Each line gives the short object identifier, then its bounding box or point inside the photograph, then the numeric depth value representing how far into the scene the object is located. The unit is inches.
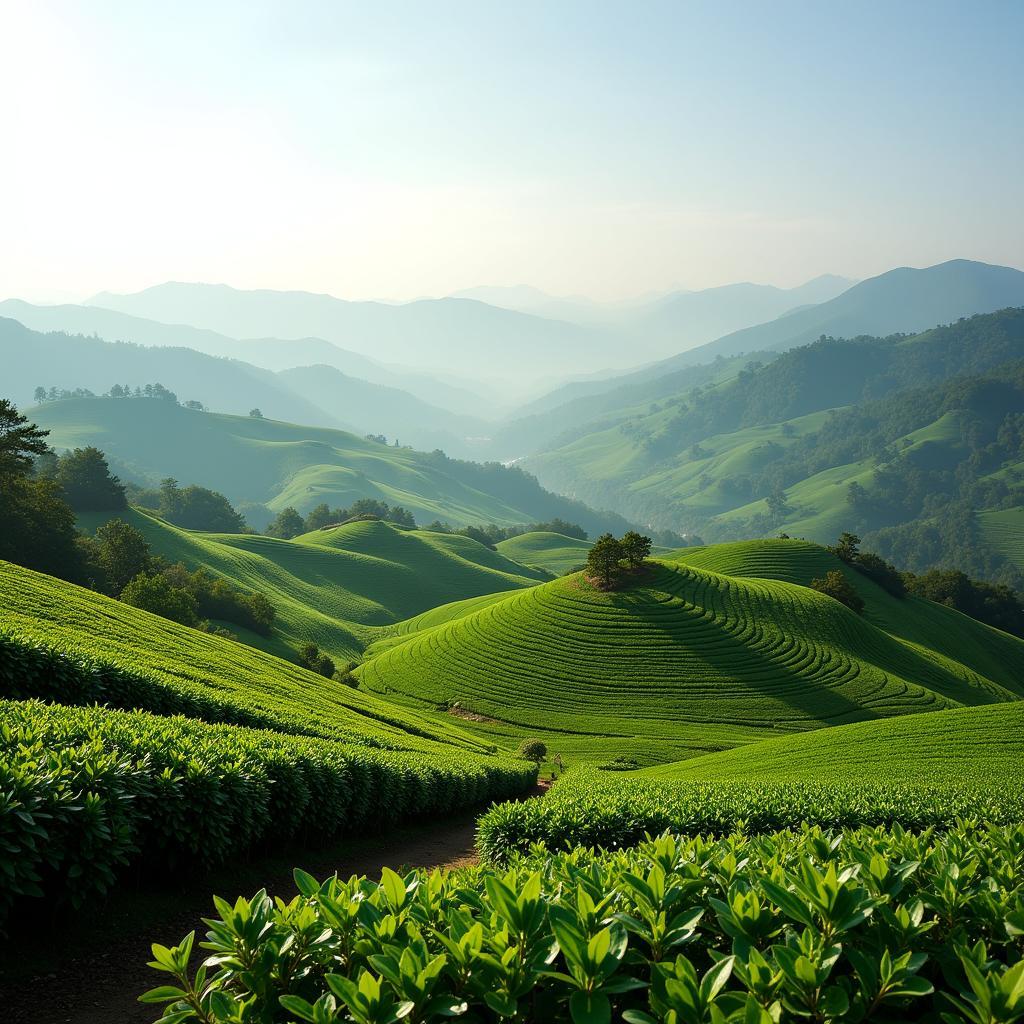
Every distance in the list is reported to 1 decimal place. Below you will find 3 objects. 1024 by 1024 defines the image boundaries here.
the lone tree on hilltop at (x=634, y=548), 3132.4
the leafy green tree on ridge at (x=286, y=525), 7086.6
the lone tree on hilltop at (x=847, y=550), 4128.9
